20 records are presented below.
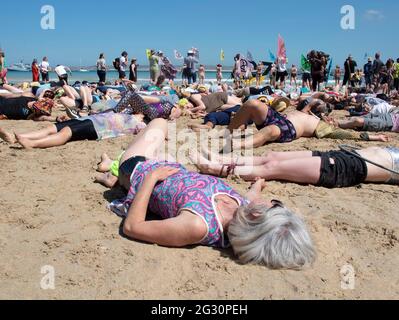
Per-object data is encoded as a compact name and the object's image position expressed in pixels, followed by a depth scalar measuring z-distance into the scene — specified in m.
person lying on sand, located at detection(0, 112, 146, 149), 4.50
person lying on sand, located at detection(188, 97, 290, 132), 5.85
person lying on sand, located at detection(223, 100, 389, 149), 4.77
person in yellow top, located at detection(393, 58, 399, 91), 14.98
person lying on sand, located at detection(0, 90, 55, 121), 6.43
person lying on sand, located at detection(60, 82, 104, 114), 6.85
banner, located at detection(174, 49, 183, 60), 18.21
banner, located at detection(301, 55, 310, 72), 15.35
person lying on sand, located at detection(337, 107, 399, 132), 6.06
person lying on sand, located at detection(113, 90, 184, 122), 5.68
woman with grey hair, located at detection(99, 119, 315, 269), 2.07
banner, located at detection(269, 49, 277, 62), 18.20
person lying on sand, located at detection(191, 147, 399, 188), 3.45
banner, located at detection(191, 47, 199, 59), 16.07
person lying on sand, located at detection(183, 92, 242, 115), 7.49
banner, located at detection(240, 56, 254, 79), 17.67
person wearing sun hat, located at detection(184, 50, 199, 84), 15.89
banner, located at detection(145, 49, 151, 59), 16.09
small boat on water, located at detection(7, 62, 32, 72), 44.02
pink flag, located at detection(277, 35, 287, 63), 17.17
